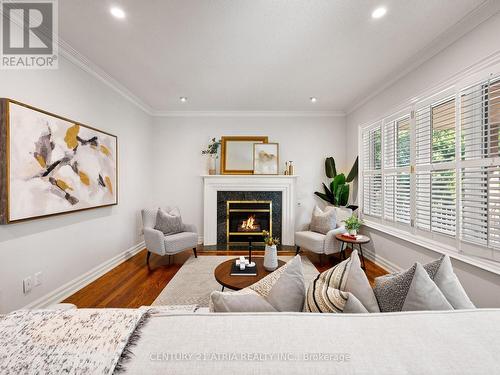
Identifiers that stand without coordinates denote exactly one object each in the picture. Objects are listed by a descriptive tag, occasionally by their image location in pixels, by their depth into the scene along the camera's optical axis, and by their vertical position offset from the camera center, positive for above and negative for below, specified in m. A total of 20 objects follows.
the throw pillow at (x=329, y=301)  0.91 -0.48
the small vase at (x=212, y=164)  4.43 +0.45
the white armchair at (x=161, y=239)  3.25 -0.80
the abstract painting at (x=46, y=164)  1.82 +0.21
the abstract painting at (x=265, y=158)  4.45 +0.56
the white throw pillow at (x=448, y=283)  0.99 -0.43
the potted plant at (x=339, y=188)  4.11 -0.02
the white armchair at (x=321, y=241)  3.43 -0.85
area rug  2.41 -1.21
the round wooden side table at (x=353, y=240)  3.09 -0.74
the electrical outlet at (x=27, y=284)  1.99 -0.89
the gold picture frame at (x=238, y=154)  4.49 +0.65
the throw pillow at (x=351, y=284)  0.98 -0.44
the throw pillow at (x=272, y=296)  0.95 -0.49
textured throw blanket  0.60 -0.47
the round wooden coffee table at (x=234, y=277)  2.05 -0.89
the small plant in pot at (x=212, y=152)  4.45 +0.68
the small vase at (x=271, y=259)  2.39 -0.78
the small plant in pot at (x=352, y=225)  3.20 -0.55
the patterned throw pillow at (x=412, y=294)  0.92 -0.45
